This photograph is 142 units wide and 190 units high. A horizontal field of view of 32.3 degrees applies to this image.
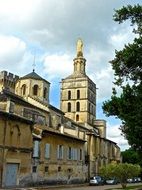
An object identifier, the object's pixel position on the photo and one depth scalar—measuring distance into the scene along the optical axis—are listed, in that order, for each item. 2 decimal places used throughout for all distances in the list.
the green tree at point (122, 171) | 27.60
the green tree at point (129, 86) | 15.92
